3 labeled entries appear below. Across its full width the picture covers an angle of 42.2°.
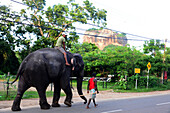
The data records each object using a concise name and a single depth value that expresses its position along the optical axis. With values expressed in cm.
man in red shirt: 995
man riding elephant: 1005
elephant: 889
